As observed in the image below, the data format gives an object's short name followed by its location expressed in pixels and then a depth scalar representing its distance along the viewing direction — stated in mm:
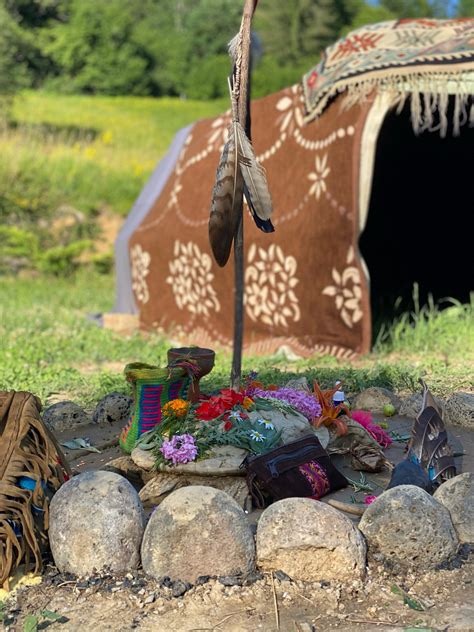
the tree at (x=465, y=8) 42469
